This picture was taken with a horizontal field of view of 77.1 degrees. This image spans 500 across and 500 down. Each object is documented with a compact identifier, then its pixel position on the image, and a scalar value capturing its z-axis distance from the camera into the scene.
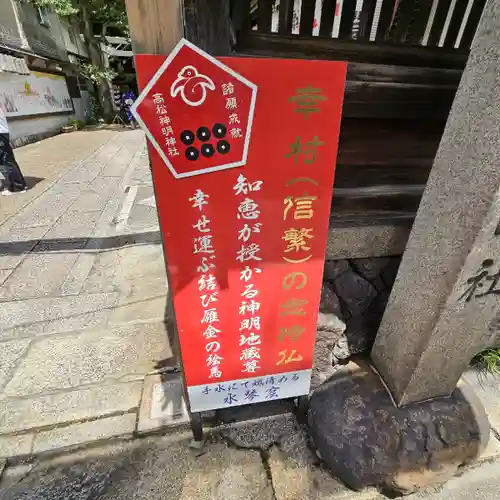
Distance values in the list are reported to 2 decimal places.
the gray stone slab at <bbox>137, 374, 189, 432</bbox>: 2.38
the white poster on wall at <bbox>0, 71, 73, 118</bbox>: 11.51
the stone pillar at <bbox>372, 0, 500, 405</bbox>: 1.37
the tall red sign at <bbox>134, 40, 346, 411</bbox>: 1.26
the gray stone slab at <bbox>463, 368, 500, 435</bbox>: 2.58
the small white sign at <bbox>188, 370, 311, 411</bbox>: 2.04
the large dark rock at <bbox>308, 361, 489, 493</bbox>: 2.04
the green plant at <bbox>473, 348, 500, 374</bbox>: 2.86
